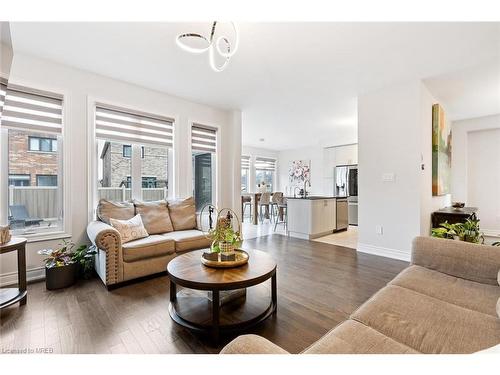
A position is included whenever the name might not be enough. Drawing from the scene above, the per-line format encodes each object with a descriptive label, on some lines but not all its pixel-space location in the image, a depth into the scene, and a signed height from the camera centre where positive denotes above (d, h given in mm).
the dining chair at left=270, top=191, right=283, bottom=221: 6910 -362
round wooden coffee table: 1603 -908
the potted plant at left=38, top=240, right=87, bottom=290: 2398 -841
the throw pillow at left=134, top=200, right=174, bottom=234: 3156 -404
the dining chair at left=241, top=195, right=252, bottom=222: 7389 -381
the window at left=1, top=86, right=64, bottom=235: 2627 +334
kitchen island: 4730 -623
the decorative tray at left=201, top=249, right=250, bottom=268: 1862 -605
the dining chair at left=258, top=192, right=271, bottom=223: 7090 -367
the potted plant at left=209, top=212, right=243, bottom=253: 1986 -449
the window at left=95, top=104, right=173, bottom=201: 3320 +523
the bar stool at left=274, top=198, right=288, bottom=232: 6620 -607
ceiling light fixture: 2422 +1527
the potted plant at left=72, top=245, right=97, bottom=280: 2654 -839
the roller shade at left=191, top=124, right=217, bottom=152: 4285 +912
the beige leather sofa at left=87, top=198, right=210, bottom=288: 2416 -629
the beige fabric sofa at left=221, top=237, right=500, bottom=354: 957 -640
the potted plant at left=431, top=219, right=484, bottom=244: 2137 -426
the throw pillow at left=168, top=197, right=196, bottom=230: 3453 -397
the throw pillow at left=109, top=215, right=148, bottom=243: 2703 -489
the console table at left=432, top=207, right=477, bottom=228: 3482 -443
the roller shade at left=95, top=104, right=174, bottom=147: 3277 +919
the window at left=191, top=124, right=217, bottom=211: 4359 +453
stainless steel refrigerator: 6257 +23
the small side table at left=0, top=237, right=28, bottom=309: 2006 -790
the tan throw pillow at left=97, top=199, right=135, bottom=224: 2914 -299
